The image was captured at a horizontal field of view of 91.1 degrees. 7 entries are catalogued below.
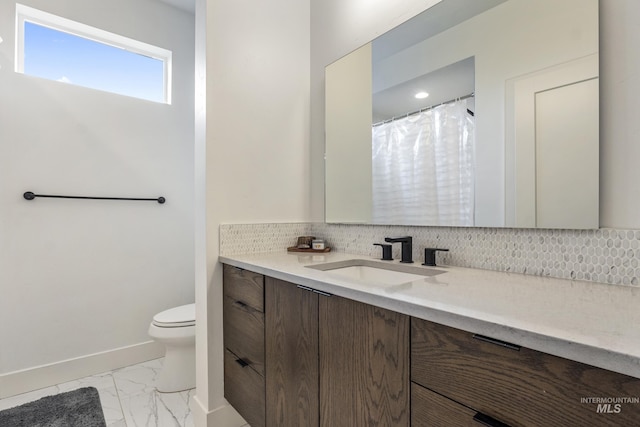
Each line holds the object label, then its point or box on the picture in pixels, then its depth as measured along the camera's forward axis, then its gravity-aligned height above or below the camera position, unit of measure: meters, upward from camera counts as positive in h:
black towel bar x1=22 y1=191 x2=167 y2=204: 1.92 +0.11
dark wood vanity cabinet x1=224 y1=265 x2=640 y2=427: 0.51 -0.36
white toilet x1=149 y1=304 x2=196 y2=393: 1.87 -0.83
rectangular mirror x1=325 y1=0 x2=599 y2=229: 0.95 +0.36
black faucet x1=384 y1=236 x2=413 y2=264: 1.32 -0.16
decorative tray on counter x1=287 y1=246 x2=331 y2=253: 1.70 -0.20
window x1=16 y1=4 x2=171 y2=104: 2.04 +1.13
